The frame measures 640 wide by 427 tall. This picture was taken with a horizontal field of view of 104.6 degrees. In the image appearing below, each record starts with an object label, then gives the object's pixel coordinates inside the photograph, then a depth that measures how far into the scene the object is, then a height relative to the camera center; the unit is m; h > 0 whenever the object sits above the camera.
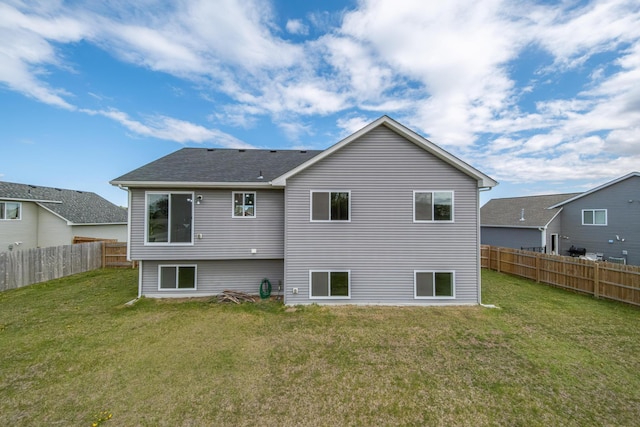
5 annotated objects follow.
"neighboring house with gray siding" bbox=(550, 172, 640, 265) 14.70 +0.20
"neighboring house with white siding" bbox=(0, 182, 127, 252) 16.06 +0.26
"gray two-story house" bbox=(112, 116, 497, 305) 8.66 -0.01
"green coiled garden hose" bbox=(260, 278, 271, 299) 9.30 -2.53
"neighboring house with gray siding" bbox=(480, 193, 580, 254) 17.53 -0.07
